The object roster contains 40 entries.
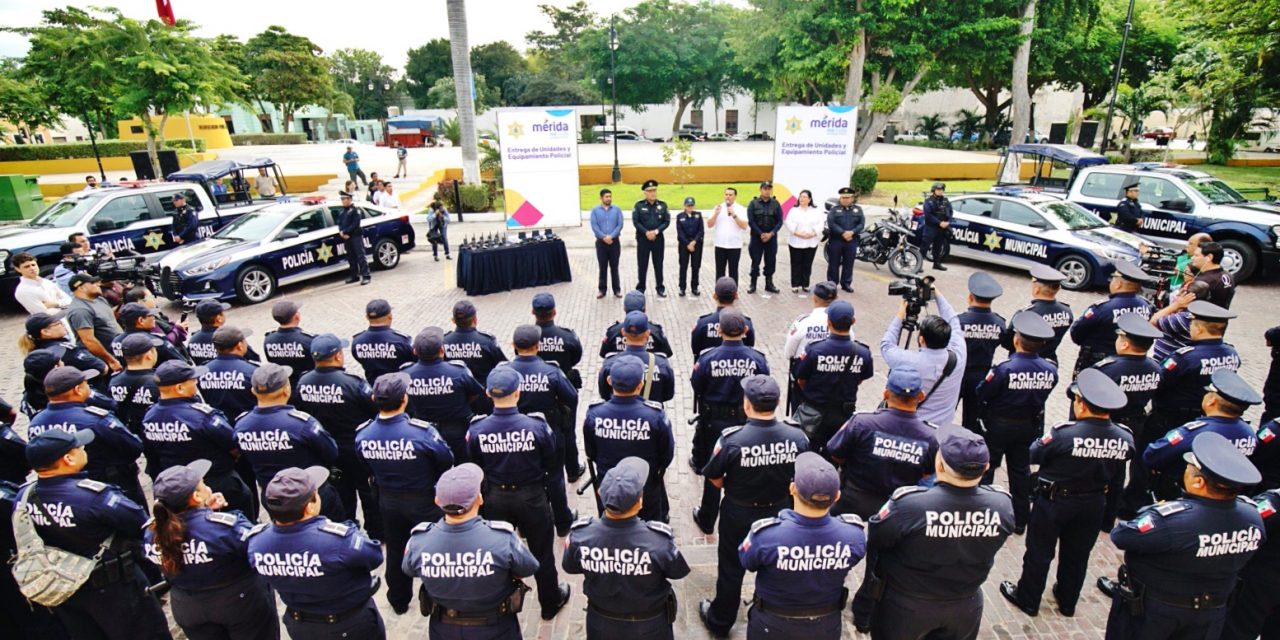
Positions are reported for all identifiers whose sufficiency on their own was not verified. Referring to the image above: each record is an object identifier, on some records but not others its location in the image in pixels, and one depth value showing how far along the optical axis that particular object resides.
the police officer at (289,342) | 5.68
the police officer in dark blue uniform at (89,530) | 3.33
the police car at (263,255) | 10.83
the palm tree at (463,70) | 17.91
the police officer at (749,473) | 3.79
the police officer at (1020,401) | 4.60
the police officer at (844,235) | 11.02
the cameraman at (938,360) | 4.64
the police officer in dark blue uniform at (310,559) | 2.99
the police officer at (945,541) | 3.09
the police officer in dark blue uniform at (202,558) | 3.06
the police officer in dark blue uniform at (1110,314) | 5.88
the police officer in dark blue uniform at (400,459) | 3.92
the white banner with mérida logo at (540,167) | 14.64
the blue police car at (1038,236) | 11.16
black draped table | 11.70
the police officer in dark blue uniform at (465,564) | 2.98
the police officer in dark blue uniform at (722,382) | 4.91
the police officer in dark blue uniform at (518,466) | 4.02
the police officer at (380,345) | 5.59
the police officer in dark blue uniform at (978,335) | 5.71
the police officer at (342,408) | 4.75
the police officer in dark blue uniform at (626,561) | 3.01
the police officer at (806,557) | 2.98
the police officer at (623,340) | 5.67
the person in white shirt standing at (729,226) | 10.81
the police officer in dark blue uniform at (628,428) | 4.12
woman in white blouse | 10.93
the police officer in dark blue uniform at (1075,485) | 3.82
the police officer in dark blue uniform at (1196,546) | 3.06
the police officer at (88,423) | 4.14
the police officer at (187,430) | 4.22
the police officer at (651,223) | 10.91
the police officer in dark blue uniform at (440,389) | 4.86
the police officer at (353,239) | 12.24
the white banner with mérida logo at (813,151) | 14.04
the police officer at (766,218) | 11.02
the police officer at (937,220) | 12.13
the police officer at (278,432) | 4.11
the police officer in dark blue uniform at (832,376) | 4.89
